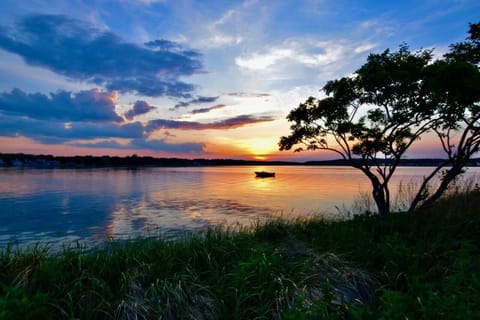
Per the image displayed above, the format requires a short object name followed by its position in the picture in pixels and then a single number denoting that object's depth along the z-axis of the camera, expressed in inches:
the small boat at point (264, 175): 3605.8
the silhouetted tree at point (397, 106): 358.8
